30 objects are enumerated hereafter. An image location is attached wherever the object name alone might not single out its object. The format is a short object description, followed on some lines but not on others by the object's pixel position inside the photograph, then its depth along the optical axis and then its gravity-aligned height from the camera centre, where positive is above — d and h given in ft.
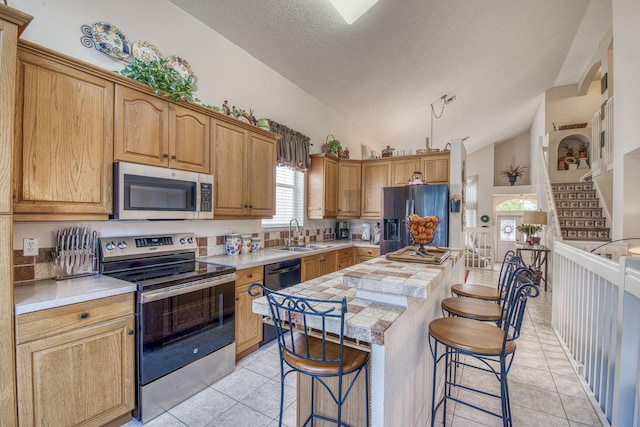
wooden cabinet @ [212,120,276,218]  8.60 +1.29
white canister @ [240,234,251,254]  10.19 -1.23
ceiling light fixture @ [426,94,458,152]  15.72 +6.41
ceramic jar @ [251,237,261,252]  10.60 -1.26
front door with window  30.91 -2.19
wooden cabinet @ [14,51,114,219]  5.00 +1.33
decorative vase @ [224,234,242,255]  9.76 -1.17
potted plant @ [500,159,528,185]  29.30 +4.42
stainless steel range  5.90 -2.48
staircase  16.30 +0.07
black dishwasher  9.14 -2.26
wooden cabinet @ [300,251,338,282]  10.91 -2.23
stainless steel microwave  6.22 +0.41
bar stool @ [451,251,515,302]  7.32 -2.14
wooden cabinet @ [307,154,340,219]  14.03 +1.26
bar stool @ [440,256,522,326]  6.06 -2.19
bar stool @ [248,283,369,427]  3.89 -2.10
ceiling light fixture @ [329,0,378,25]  7.74 +5.73
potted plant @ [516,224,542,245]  19.74 -1.16
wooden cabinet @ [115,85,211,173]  6.33 +1.92
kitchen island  3.76 -1.67
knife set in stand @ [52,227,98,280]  5.99 -0.97
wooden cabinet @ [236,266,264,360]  8.16 -3.22
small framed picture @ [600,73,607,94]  17.84 +8.40
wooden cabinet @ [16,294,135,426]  4.56 -2.81
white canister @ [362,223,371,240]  16.30 -1.17
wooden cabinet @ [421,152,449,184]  13.66 +2.18
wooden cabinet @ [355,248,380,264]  14.06 -2.10
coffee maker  16.75 -1.10
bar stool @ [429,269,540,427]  4.77 -2.23
